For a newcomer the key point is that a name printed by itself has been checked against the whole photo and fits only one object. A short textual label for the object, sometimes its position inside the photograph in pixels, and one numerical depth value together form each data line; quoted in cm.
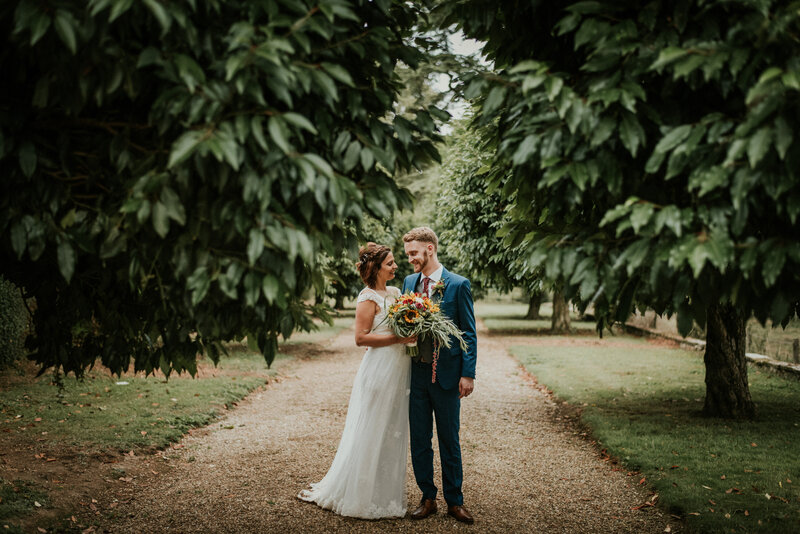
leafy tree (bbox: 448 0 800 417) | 217
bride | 511
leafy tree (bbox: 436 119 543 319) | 1528
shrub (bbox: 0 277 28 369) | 1066
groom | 500
